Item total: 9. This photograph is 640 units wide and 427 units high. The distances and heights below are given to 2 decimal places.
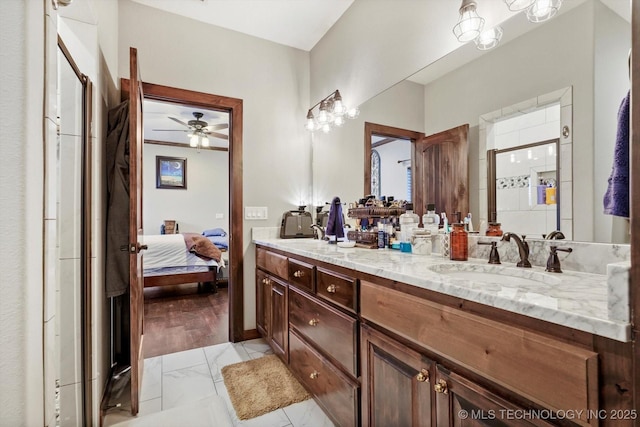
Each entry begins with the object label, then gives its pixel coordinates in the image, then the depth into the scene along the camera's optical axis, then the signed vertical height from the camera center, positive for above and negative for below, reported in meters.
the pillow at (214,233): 5.72 -0.37
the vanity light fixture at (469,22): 1.40 +0.94
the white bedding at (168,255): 3.83 -0.55
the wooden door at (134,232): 1.59 -0.10
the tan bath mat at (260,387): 1.69 -1.10
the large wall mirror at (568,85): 1.00 +0.54
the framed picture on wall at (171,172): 6.25 +0.91
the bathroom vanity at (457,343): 0.59 -0.36
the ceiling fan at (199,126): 4.44 +1.37
